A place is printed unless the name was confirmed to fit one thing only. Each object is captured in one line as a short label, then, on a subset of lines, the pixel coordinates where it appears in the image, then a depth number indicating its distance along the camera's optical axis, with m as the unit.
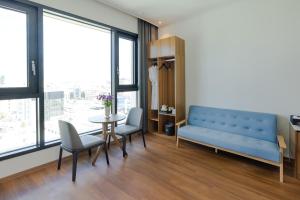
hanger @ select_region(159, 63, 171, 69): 4.17
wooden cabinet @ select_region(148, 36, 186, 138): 3.77
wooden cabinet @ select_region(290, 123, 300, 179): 2.26
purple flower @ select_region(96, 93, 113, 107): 2.99
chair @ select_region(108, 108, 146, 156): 3.08
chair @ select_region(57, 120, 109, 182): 2.30
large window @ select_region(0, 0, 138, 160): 2.39
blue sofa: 2.45
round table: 2.81
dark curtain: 4.09
